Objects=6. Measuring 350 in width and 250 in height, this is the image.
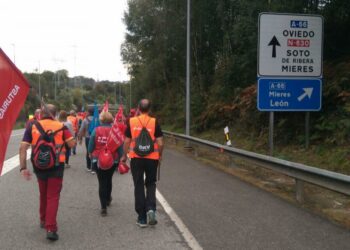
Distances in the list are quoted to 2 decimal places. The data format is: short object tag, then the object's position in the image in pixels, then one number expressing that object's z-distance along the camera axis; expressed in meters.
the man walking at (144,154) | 7.12
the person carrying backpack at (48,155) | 6.43
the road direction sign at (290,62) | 12.03
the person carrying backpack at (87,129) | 13.45
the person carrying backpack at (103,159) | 7.89
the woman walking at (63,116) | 13.37
